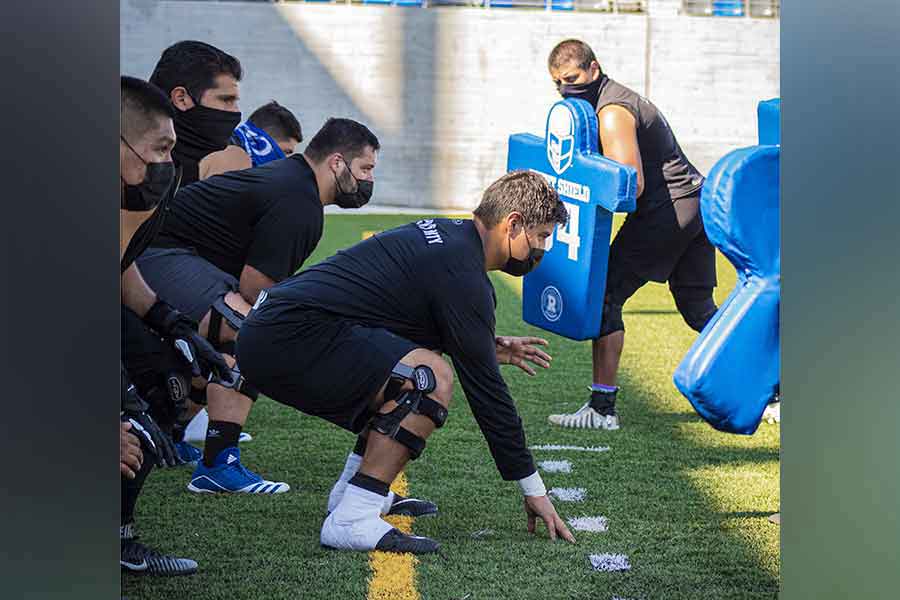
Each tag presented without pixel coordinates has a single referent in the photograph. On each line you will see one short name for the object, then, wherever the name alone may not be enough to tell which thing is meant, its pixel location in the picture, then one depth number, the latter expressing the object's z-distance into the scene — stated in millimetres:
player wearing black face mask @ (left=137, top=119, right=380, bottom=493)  9273
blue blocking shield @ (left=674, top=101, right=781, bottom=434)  5078
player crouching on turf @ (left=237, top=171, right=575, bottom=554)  7672
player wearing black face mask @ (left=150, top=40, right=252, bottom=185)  9695
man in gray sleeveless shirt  11570
